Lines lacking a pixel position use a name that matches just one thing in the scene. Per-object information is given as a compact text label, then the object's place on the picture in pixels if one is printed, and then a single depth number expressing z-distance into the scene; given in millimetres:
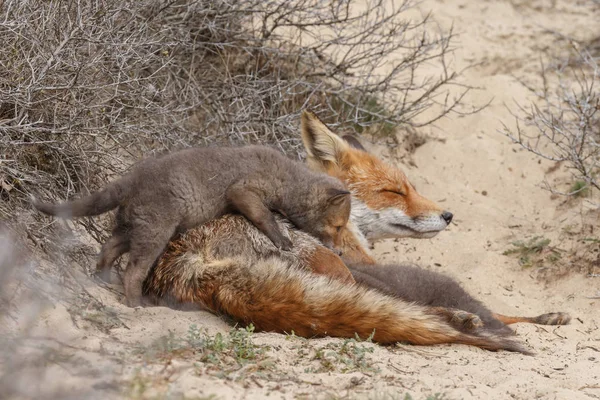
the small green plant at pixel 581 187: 17203
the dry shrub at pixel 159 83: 11156
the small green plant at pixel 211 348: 8430
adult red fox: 10016
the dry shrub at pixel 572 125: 15359
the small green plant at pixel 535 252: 15617
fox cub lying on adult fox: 10141
